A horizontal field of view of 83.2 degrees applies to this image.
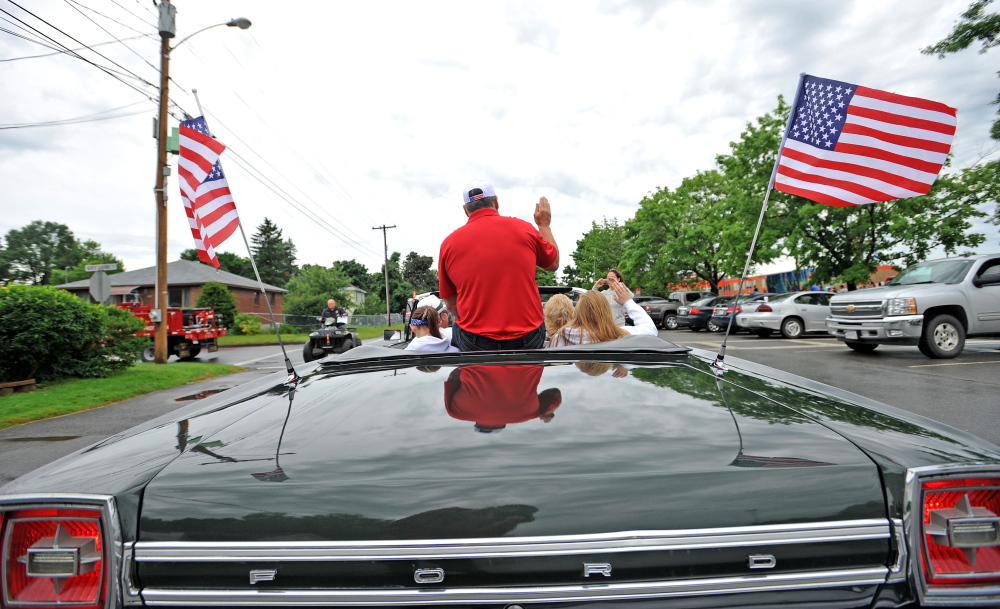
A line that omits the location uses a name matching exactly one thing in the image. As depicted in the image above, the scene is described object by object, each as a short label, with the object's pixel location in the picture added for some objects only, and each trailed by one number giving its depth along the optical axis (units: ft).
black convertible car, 3.09
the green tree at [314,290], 206.69
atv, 46.80
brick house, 154.81
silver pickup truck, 34.58
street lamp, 47.98
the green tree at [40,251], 264.93
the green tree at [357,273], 362.12
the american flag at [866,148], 9.39
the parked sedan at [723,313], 65.98
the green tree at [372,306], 249.43
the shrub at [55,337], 32.76
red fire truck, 60.29
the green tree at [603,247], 169.89
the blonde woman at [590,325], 9.97
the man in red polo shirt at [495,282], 8.71
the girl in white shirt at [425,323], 12.69
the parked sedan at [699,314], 79.05
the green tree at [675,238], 116.16
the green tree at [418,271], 305.73
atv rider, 49.55
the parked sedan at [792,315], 59.21
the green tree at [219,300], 131.34
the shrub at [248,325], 132.67
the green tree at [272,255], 290.35
